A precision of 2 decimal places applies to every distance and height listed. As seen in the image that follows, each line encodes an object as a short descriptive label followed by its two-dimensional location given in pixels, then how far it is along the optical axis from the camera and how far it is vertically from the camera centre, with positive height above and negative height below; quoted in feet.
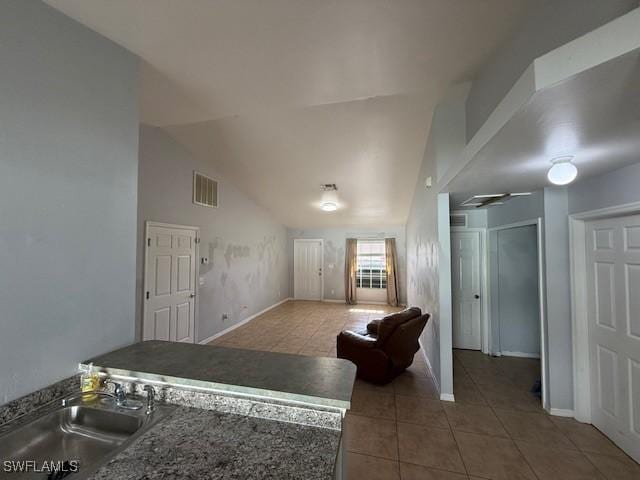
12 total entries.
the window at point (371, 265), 24.35 -1.17
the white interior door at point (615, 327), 6.03 -1.88
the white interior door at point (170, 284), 10.56 -1.42
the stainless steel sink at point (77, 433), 3.08 -2.36
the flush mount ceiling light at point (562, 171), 5.18 +1.69
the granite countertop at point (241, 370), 3.33 -1.77
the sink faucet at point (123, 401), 3.52 -2.08
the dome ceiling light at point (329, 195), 16.11 +3.86
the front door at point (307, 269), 25.55 -1.66
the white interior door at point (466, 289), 12.60 -1.78
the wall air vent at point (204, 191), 12.87 +3.29
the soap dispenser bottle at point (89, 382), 3.71 -1.94
